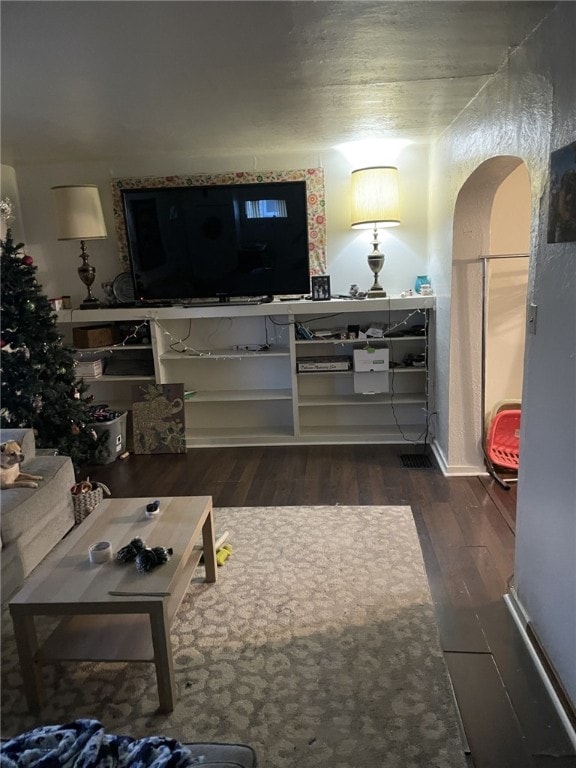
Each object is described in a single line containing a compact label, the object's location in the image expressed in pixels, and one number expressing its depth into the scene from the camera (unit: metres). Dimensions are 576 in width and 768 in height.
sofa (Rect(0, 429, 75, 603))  2.32
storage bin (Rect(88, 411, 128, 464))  3.81
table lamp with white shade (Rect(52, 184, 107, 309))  3.76
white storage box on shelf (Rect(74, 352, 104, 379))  4.08
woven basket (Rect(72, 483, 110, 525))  2.97
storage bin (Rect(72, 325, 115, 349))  4.02
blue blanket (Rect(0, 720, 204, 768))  0.96
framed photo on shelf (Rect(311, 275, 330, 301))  3.91
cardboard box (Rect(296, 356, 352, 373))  3.98
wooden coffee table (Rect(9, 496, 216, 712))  1.64
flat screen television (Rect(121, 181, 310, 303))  3.78
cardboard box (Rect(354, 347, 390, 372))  3.88
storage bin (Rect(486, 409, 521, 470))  3.41
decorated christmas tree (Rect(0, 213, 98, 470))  3.10
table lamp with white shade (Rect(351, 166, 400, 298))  3.69
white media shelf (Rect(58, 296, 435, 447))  3.95
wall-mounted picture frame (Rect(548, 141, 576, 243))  1.52
